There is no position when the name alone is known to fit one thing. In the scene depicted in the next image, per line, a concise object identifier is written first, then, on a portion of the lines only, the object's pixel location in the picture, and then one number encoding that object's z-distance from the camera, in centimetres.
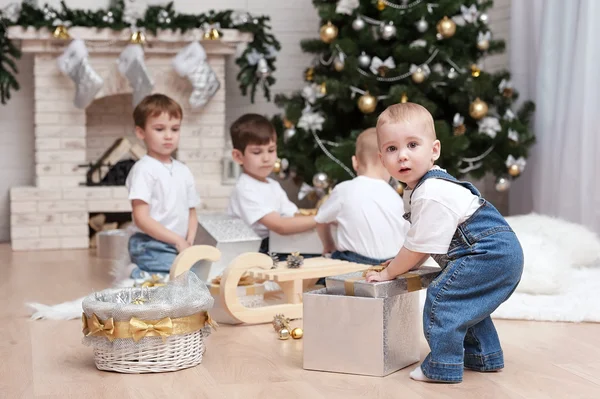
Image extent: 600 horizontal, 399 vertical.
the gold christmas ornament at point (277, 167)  486
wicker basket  212
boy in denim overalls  205
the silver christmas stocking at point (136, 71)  532
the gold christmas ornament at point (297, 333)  254
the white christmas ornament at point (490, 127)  467
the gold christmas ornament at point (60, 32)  521
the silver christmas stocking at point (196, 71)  538
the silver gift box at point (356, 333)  208
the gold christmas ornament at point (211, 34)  536
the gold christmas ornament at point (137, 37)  530
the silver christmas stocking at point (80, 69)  525
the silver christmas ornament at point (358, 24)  467
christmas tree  461
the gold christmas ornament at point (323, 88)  464
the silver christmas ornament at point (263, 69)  537
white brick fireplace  534
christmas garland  523
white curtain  436
